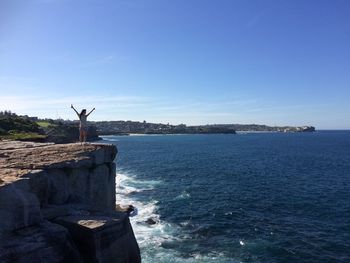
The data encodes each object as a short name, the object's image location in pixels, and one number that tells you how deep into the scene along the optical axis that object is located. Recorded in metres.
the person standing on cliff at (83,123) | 30.22
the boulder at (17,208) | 16.71
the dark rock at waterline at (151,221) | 41.82
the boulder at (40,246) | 15.52
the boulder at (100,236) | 18.56
